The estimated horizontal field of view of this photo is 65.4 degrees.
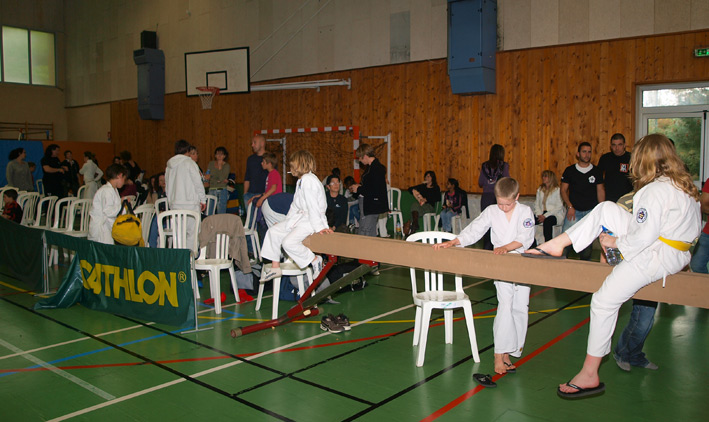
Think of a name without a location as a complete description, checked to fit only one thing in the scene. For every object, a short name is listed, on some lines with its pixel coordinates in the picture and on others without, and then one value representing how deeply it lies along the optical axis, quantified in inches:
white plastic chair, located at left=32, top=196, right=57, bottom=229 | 326.4
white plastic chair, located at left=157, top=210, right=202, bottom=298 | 228.5
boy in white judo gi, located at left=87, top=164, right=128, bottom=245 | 241.6
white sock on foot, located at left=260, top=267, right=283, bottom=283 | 194.5
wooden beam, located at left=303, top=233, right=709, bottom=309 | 104.4
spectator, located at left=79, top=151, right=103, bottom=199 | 465.6
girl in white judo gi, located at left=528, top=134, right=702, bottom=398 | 106.3
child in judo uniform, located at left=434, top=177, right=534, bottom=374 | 144.6
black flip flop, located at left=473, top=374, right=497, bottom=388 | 140.9
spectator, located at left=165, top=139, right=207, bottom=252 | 256.8
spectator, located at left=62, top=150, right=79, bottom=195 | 486.2
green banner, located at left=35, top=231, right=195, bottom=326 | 189.2
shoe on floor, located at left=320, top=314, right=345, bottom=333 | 188.1
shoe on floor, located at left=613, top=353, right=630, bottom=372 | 152.2
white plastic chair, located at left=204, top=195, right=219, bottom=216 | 357.7
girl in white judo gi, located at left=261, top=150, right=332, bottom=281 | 186.1
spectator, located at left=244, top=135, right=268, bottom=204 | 305.0
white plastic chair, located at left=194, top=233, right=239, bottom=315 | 213.6
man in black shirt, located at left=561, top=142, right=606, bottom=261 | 259.1
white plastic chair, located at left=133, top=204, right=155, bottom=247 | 268.5
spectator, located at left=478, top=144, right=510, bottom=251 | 272.4
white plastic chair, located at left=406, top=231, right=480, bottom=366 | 156.6
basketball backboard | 493.4
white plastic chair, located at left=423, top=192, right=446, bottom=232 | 394.3
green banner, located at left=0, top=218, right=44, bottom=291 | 245.9
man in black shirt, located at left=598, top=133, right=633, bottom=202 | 251.9
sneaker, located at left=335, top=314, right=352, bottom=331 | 190.1
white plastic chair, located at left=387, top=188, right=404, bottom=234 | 424.1
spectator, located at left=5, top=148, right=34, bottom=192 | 409.4
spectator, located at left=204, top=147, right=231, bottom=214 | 417.7
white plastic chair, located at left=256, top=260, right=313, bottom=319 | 202.2
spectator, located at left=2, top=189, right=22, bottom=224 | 320.2
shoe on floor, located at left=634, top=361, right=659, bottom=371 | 153.7
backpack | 223.8
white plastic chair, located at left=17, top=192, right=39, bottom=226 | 355.3
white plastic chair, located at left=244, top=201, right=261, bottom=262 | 291.0
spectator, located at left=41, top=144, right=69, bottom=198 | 405.1
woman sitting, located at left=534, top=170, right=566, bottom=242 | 315.9
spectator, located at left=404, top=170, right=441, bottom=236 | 394.0
